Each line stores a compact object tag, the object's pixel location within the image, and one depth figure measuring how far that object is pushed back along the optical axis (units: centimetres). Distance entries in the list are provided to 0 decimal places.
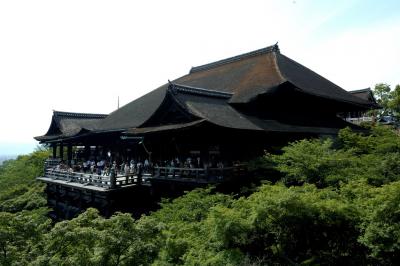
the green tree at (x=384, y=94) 3875
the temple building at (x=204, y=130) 1748
